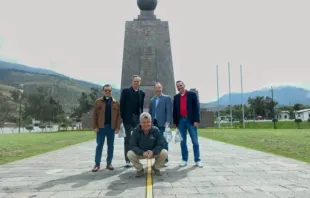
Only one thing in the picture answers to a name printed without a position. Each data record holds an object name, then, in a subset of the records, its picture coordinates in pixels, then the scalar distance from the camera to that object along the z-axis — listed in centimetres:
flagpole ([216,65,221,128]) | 4934
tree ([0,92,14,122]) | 7238
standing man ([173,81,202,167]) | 855
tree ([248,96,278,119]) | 9100
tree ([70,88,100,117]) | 6366
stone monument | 4122
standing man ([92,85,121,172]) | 809
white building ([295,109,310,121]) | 9054
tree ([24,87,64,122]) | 7338
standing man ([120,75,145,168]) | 832
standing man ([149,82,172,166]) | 845
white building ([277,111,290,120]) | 11014
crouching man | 682
